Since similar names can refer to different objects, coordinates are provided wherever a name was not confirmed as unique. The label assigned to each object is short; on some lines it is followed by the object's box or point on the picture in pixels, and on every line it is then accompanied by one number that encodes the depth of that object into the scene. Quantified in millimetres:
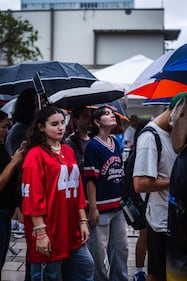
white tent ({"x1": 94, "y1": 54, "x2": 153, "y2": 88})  10359
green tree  26359
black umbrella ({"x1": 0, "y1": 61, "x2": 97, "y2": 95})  4199
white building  37625
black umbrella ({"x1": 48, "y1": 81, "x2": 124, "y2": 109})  4617
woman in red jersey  3168
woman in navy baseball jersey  4125
